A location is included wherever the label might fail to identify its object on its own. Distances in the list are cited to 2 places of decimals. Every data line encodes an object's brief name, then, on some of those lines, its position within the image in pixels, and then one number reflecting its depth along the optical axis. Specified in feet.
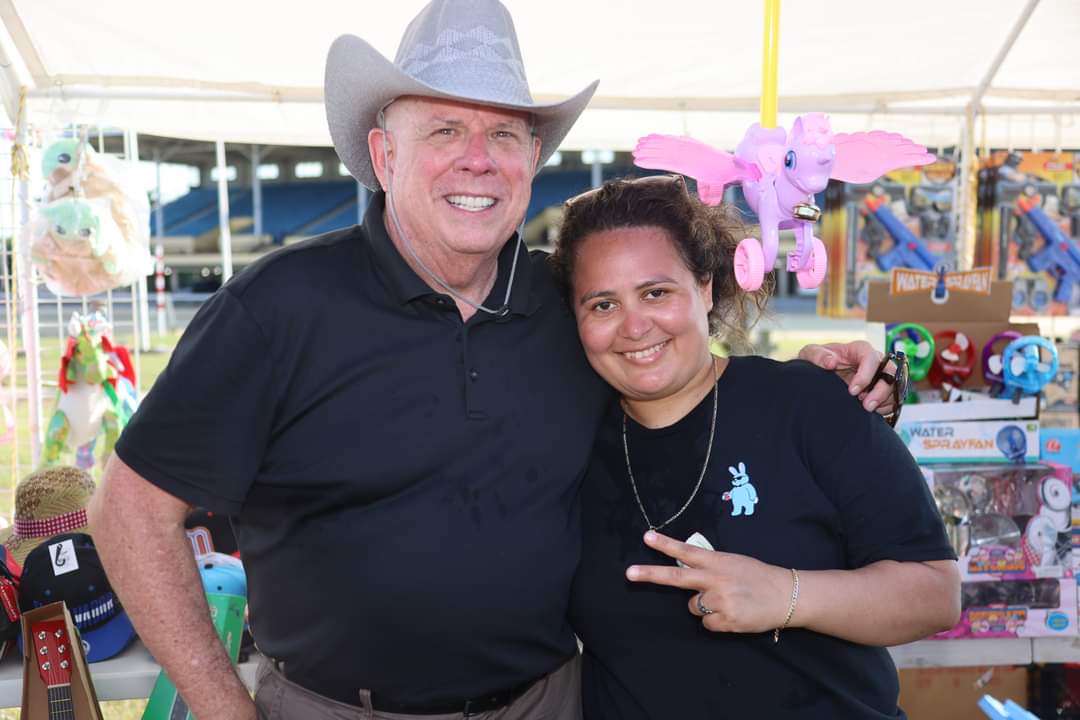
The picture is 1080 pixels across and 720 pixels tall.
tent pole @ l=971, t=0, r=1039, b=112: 11.30
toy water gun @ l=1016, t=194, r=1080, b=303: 14.41
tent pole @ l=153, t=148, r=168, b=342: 34.25
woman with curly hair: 4.52
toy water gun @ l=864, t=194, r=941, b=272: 15.33
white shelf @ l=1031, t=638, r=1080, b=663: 8.26
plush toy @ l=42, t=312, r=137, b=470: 13.23
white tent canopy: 10.86
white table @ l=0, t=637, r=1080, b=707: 8.02
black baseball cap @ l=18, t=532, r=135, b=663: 6.51
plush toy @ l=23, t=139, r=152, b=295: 11.53
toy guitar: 5.90
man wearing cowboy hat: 4.47
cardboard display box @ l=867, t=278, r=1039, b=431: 9.08
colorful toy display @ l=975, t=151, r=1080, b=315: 14.12
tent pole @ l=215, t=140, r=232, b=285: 19.06
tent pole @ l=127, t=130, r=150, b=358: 13.43
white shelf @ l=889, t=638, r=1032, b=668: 8.01
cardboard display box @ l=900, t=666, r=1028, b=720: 8.82
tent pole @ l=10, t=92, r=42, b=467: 11.62
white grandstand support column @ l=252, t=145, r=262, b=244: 73.52
